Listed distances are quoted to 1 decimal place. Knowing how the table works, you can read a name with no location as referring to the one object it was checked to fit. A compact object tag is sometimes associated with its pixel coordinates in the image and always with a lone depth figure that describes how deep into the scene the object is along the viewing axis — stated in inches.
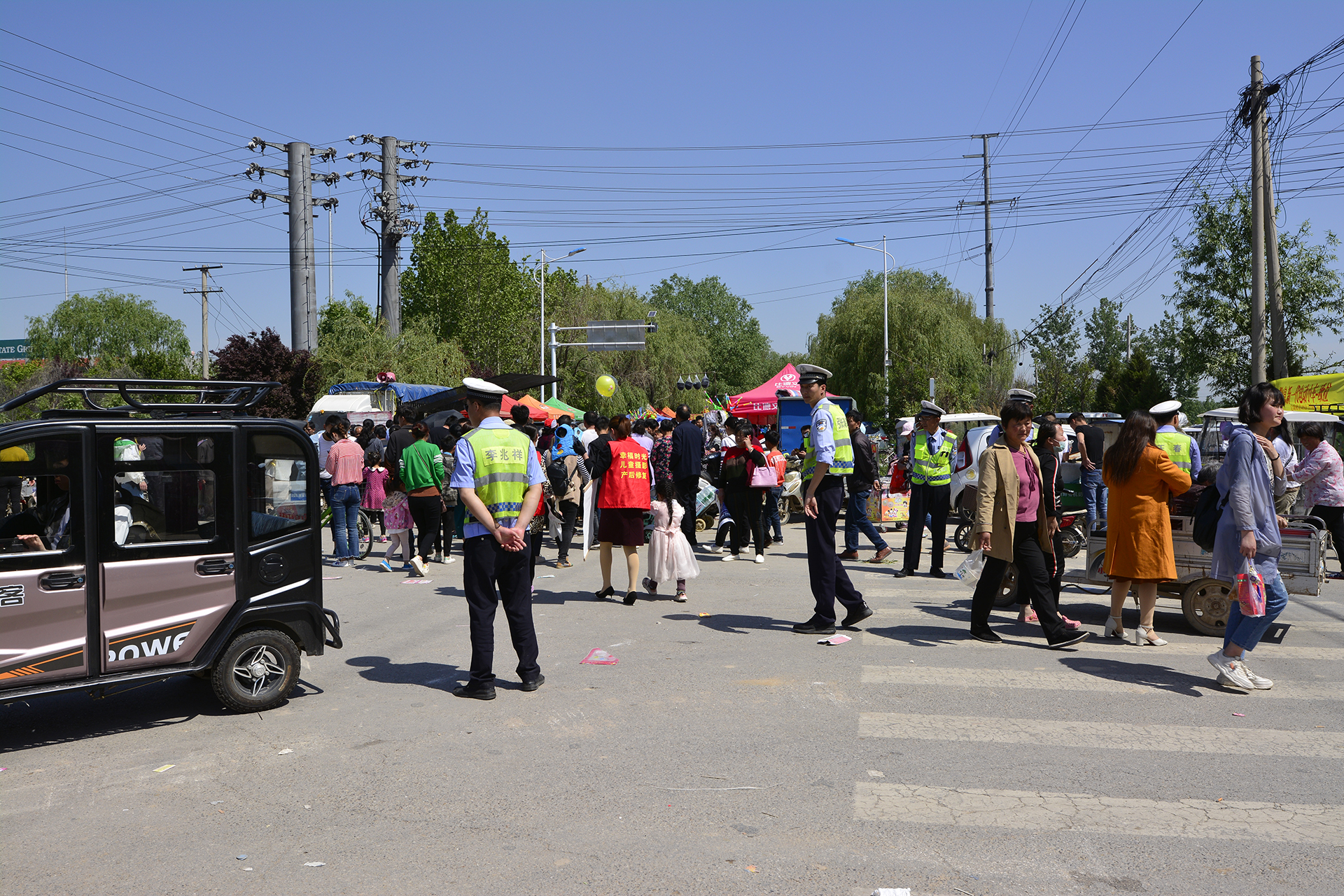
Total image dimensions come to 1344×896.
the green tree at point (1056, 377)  1985.7
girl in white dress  382.0
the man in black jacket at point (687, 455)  498.3
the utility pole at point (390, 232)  1331.2
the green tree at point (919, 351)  1576.0
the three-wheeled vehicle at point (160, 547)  200.2
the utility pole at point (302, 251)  1225.4
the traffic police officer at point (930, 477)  445.4
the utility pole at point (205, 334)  2142.0
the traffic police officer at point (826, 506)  303.9
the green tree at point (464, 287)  1624.0
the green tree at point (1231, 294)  1028.5
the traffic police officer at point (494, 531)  241.1
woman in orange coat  287.3
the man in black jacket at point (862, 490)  499.2
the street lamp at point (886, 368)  1585.4
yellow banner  702.5
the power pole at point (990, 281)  1637.6
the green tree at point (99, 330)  2851.9
